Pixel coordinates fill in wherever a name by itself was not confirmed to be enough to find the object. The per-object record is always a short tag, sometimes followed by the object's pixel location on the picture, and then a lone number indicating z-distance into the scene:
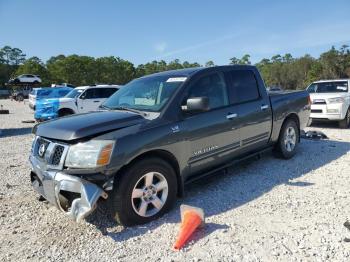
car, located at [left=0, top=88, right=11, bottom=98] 62.53
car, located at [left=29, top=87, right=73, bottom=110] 19.38
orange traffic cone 3.44
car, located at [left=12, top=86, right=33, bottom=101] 44.81
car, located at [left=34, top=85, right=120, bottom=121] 14.36
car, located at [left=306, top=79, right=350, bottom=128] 10.54
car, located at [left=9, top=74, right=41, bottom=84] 52.91
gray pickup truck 3.56
